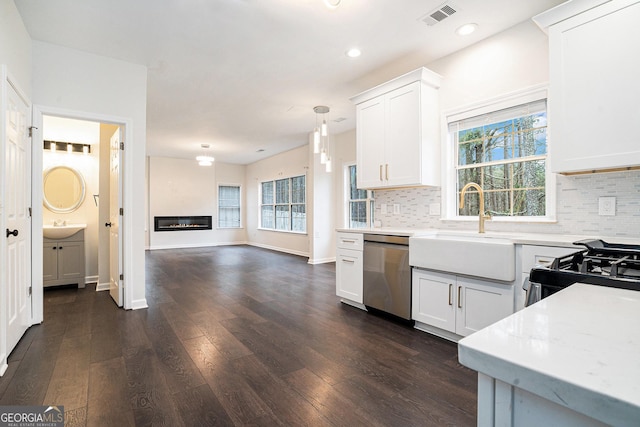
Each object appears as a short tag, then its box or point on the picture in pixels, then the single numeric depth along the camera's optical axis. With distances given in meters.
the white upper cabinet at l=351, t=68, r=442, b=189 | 3.13
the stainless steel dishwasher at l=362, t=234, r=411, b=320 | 2.92
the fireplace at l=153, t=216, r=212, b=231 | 9.06
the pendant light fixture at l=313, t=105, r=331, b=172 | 4.41
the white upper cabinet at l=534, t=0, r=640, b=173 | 1.94
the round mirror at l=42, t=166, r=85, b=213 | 4.73
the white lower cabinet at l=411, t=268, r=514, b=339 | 2.30
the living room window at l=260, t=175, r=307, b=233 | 8.05
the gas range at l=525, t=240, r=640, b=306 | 0.86
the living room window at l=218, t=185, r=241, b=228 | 10.23
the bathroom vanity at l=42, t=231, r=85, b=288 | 4.25
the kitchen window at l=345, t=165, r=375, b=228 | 6.16
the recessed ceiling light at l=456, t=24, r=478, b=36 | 2.77
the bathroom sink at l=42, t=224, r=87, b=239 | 4.19
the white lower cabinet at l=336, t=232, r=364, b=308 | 3.42
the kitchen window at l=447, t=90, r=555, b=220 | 2.64
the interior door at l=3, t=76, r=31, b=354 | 2.32
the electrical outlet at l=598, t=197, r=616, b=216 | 2.21
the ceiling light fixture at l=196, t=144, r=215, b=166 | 7.61
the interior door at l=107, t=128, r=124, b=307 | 3.53
